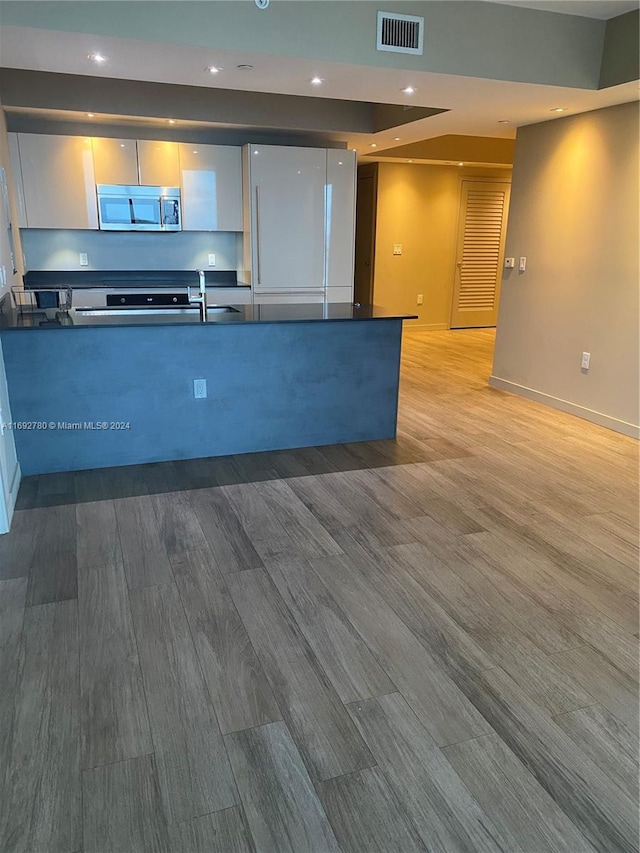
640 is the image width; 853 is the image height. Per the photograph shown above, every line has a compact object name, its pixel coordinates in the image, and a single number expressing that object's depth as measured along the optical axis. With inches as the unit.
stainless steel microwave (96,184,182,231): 222.4
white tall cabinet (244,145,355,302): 225.6
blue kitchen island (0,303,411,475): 140.8
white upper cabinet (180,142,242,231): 228.4
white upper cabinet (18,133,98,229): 209.2
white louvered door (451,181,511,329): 348.8
